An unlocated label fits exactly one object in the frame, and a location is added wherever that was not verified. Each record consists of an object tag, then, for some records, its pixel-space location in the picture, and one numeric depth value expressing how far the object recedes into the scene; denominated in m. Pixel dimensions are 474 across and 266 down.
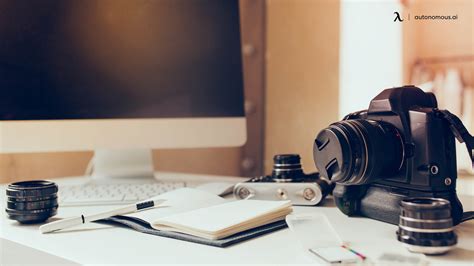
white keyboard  0.74
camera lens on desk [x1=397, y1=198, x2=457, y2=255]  0.47
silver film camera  0.73
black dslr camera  0.58
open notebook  0.52
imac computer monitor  0.81
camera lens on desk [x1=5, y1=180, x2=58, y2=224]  0.60
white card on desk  0.44
